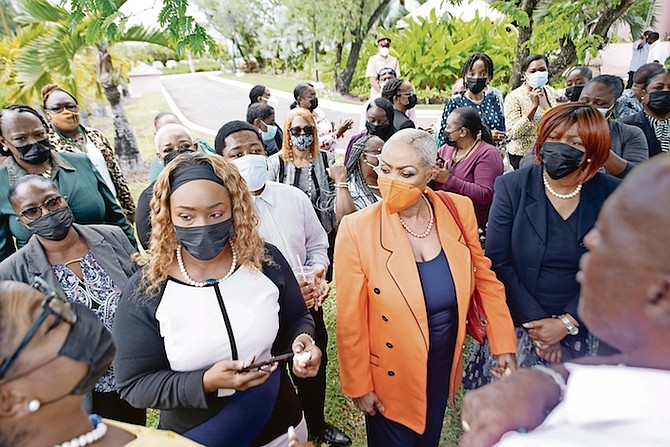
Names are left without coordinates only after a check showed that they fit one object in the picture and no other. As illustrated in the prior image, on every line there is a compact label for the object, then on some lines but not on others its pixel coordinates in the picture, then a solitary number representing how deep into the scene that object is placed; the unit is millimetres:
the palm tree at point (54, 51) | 7090
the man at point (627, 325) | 776
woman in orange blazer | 2184
